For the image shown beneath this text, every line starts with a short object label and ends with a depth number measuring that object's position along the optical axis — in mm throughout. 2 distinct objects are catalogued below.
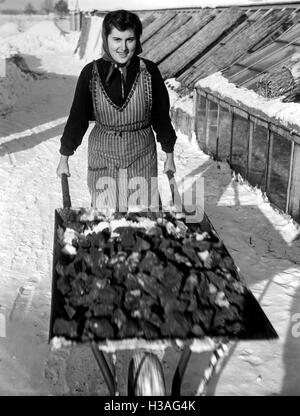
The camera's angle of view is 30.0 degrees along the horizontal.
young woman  3723
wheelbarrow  2682
